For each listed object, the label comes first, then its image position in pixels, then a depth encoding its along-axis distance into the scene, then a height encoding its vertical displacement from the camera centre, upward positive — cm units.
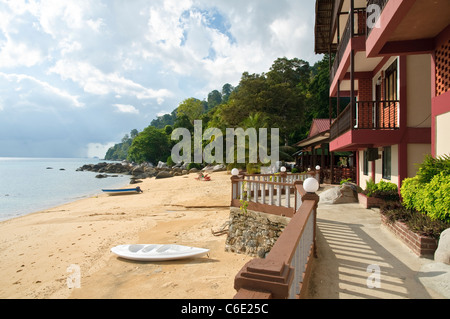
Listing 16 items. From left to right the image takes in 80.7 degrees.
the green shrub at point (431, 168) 575 -5
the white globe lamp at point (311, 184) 496 -36
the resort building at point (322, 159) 1853 +59
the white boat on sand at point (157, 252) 794 -276
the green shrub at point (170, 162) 5992 +41
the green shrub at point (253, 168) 2397 -33
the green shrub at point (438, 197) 496 -63
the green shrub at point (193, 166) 4806 -36
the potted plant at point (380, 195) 914 -103
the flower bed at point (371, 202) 921 -128
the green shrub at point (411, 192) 629 -65
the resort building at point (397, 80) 630 +300
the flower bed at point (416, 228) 474 -126
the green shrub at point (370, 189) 955 -90
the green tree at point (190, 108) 7044 +1502
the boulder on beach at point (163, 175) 4119 -176
